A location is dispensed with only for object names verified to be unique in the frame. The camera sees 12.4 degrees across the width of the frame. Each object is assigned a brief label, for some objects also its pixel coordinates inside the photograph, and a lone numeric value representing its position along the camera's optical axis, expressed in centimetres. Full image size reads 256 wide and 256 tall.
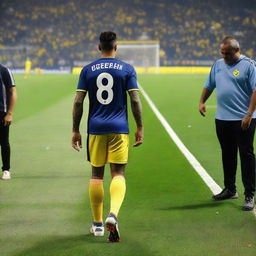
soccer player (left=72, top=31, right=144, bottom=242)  1080
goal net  12487
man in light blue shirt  1352
